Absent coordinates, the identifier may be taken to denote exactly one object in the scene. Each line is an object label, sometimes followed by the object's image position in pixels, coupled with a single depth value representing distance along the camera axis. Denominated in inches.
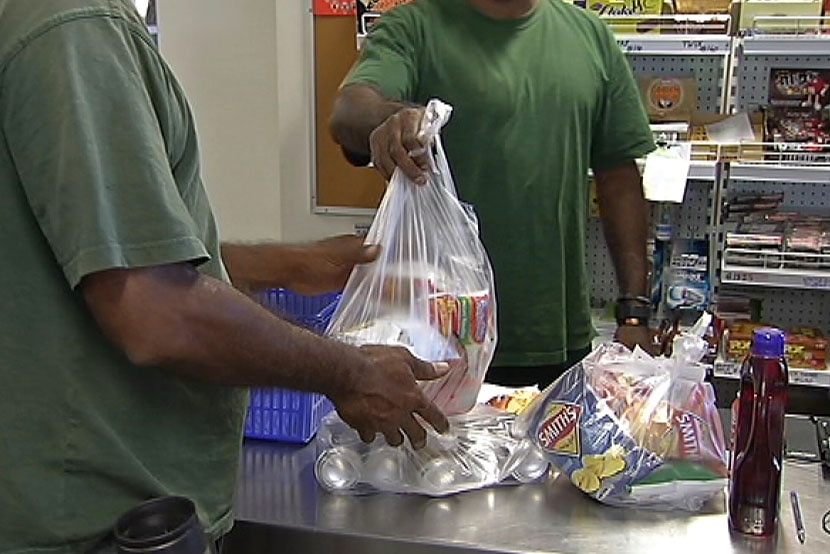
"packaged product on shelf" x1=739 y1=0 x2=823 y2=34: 100.4
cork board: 126.5
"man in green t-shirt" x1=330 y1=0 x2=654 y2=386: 78.6
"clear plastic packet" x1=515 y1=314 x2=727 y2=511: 46.5
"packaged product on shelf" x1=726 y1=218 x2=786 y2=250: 105.7
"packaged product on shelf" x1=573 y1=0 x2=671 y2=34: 105.3
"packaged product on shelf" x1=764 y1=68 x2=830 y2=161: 109.2
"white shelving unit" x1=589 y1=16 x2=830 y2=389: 102.4
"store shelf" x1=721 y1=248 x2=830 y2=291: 103.9
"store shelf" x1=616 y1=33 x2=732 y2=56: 102.3
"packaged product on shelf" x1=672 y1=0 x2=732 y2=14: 108.1
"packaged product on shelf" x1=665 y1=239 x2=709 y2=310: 111.6
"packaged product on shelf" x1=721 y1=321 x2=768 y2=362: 109.1
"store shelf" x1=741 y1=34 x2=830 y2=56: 100.3
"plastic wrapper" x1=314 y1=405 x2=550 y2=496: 48.7
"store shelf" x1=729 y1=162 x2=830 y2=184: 102.2
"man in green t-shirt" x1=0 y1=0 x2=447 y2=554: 32.0
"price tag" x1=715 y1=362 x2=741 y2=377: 108.3
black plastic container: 34.0
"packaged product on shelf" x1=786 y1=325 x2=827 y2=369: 105.9
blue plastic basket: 55.4
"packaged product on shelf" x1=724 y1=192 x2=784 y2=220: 114.0
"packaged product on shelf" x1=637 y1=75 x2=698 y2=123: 114.7
